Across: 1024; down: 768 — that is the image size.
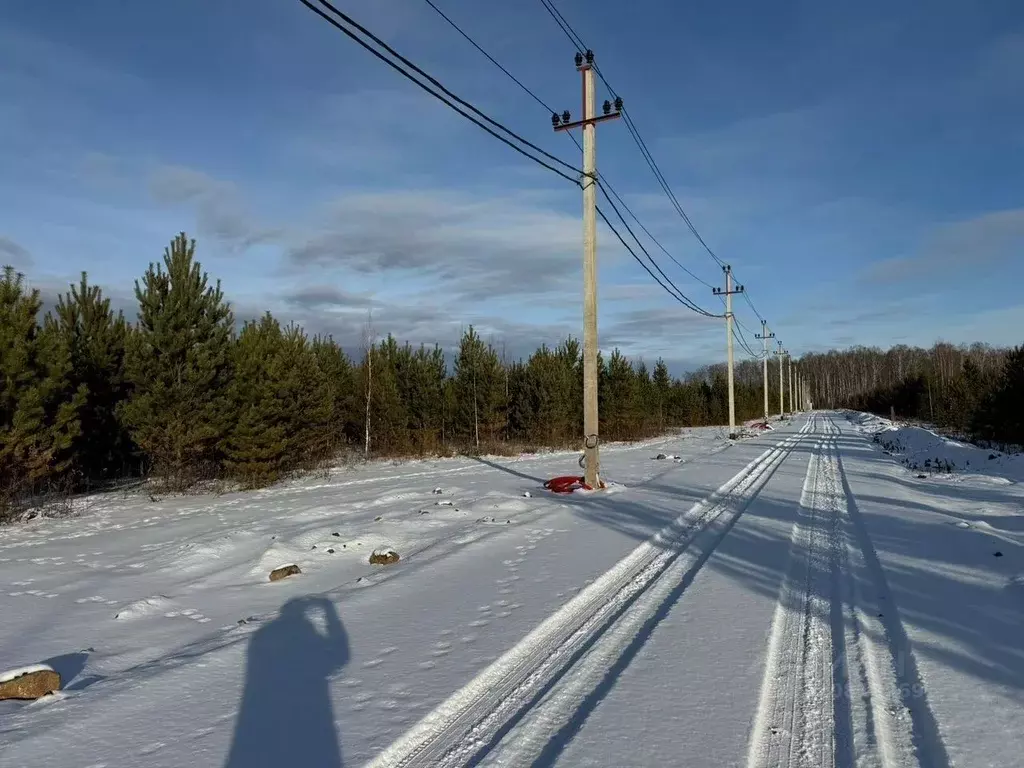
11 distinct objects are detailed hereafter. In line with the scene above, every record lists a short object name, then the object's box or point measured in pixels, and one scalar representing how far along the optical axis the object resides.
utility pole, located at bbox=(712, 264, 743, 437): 39.88
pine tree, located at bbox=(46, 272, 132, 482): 16.91
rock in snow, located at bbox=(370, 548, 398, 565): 7.72
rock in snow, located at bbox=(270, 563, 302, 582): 7.25
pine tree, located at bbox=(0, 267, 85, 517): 12.35
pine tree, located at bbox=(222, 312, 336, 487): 16.42
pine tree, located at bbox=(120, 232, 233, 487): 15.18
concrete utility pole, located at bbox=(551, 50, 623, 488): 13.58
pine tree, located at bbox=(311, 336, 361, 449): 26.64
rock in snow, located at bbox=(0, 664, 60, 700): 4.27
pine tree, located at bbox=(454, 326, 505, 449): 29.05
